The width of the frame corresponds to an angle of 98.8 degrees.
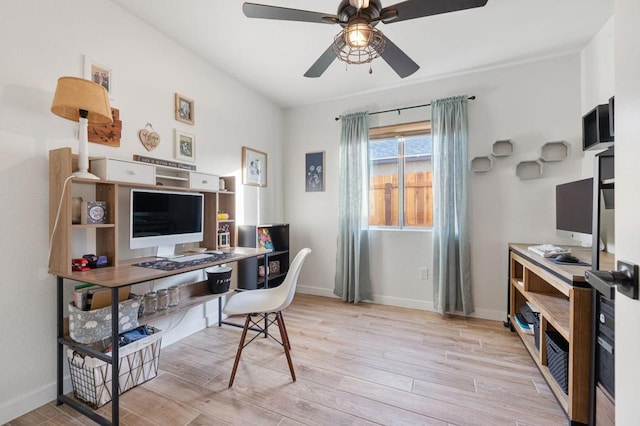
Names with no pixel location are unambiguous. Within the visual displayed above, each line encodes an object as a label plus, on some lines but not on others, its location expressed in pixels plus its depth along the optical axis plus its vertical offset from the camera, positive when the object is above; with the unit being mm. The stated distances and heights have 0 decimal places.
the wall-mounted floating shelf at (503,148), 2777 +651
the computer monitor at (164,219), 1950 -54
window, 3229 +435
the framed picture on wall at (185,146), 2445 +604
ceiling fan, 1411 +1069
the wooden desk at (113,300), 1423 -494
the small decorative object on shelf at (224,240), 2682 -275
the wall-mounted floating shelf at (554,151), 2605 +578
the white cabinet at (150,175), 1768 +282
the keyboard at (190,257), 2016 -352
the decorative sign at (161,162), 2047 +401
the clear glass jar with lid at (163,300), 1987 -640
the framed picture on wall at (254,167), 3234 +557
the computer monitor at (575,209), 1920 +18
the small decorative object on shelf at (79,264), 1628 -313
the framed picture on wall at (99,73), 1841 +961
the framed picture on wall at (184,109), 2439 +944
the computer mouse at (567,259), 1680 -293
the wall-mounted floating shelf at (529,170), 2697 +419
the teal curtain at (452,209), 2875 +28
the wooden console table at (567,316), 1360 -609
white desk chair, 1820 -651
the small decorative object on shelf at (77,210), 1663 +13
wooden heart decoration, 2164 +603
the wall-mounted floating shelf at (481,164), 2850 +497
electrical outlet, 3158 -709
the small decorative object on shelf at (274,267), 3443 -697
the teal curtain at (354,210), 3348 +22
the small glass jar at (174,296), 2052 -636
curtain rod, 2892 +1211
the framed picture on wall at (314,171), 3711 +554
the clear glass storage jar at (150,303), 1926 -643
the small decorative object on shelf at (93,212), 1657 +1
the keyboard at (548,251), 1862 -278
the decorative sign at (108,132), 1863 +561
